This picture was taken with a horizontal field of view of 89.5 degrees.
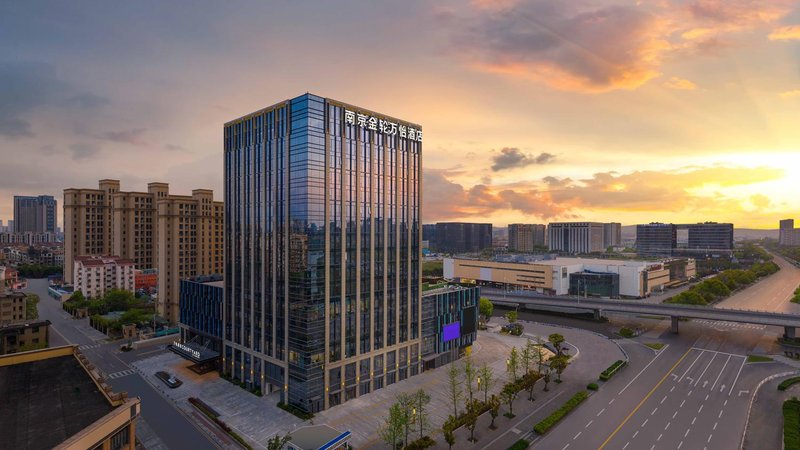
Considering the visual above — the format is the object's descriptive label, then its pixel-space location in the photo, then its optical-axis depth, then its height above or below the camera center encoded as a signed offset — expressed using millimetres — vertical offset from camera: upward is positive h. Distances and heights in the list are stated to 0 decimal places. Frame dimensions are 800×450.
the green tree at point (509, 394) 68562 -29055
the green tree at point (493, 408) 63184 -28806
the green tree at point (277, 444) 48000 -26246
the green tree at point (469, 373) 69812 -26204
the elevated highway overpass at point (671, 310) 110188 -26191
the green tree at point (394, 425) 53750 -26702
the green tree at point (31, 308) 127000 -25327
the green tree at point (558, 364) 80500 -27469
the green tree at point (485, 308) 127938 -25922
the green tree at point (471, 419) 60000 -28875
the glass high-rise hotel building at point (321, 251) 68125 -4340
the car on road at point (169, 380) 78188 -30294
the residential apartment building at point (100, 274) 156875 -18386
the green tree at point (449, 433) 55500 -28640
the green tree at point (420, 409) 60006 -27900
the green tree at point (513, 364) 76562 -26276
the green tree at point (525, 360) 79706 -26730
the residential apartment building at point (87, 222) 172375 +2596
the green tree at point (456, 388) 66275 -27657
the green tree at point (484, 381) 69688 -27998
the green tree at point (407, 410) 55619 -26800
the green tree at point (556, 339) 94600 -26722
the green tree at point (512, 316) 127581 -28289
